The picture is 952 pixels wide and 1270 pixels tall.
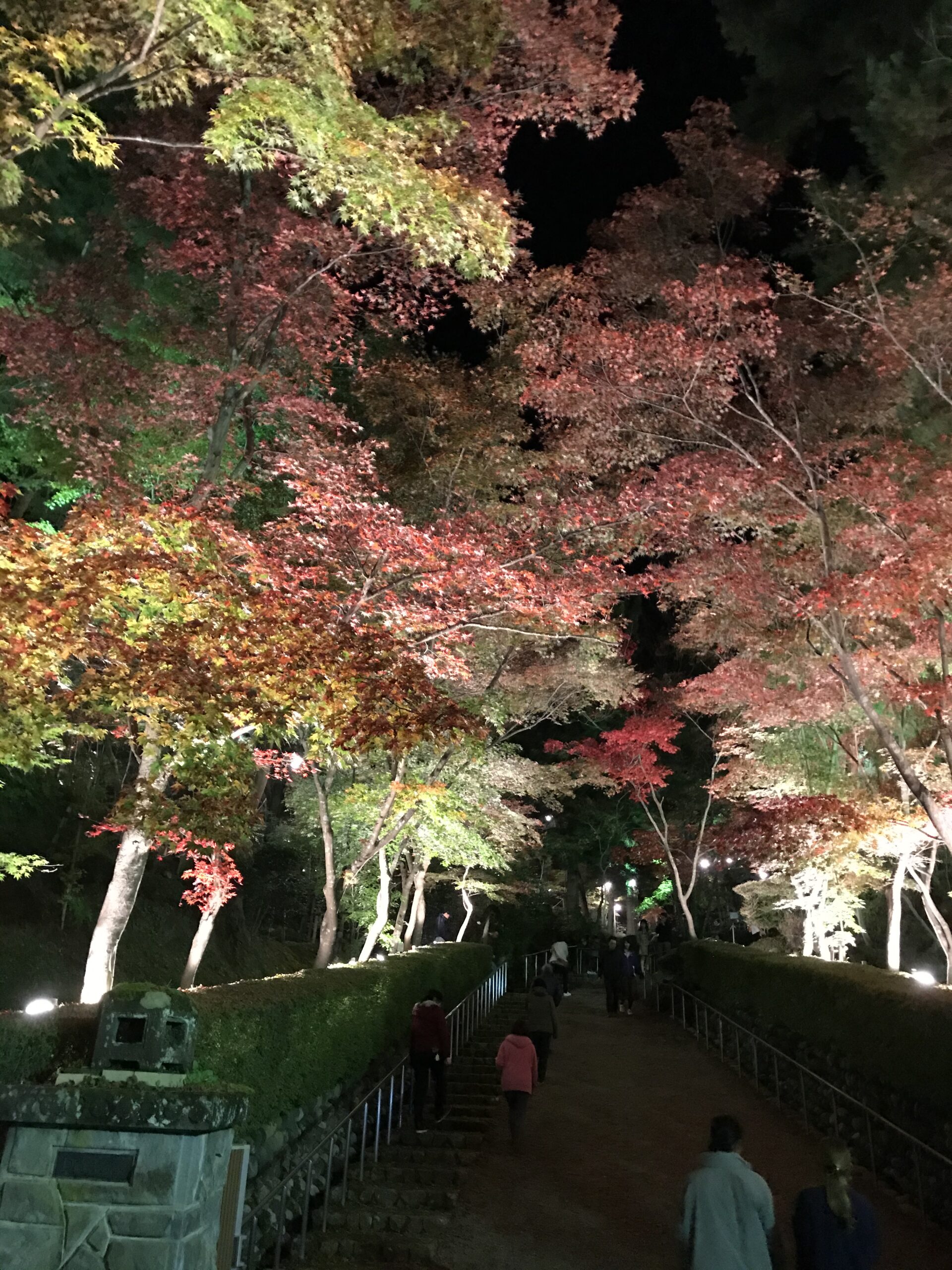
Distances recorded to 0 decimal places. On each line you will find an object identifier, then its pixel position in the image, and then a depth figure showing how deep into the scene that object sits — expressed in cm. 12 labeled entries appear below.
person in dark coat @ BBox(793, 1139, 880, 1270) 389
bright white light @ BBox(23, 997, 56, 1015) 440
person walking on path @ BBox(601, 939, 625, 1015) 1900
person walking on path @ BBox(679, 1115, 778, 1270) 383
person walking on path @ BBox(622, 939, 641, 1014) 1958
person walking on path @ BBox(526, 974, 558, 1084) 1139
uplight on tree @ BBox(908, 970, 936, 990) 895
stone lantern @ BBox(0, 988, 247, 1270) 332
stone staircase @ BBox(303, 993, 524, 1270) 618
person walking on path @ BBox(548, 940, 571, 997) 2142
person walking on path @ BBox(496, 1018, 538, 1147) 895
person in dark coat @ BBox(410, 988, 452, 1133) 933
